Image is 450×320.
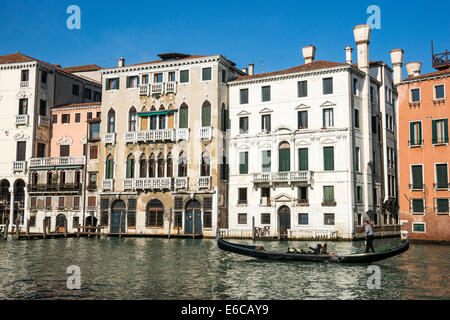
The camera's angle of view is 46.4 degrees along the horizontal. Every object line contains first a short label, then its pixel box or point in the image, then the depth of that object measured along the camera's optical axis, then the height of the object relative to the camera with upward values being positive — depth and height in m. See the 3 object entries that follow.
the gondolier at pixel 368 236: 20.11 -0.75
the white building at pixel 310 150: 34.56 +4.57
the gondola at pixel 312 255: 19.11 -1.43
